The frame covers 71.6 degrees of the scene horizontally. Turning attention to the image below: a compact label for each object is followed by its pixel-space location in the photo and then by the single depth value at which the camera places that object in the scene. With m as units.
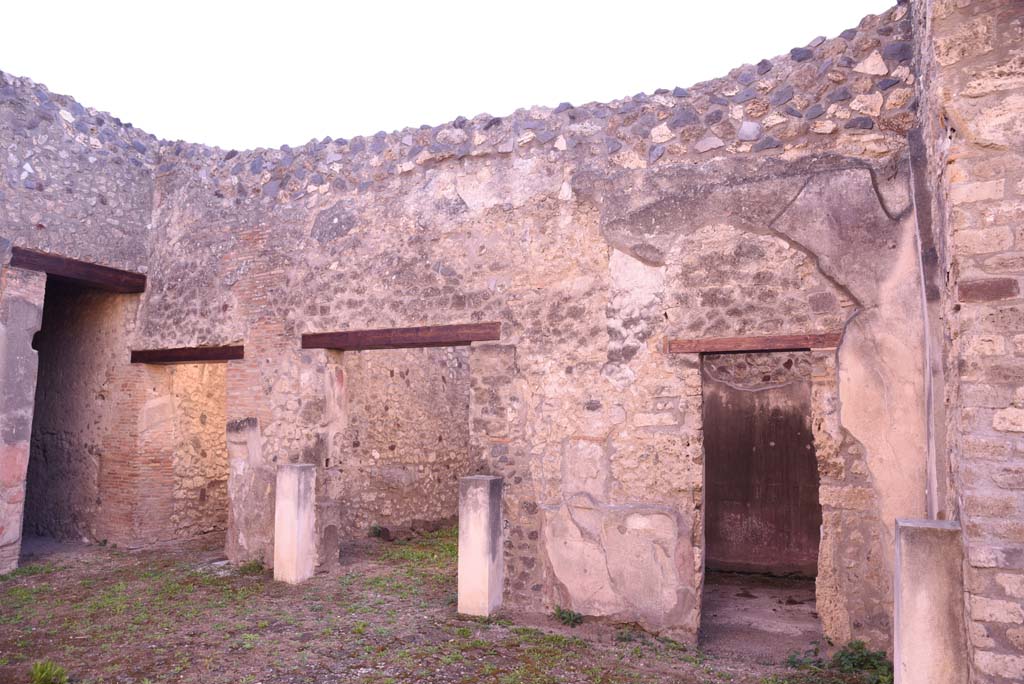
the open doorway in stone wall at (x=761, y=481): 8.52
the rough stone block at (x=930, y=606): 3.27
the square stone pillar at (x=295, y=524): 6.85
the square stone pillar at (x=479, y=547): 5.74
